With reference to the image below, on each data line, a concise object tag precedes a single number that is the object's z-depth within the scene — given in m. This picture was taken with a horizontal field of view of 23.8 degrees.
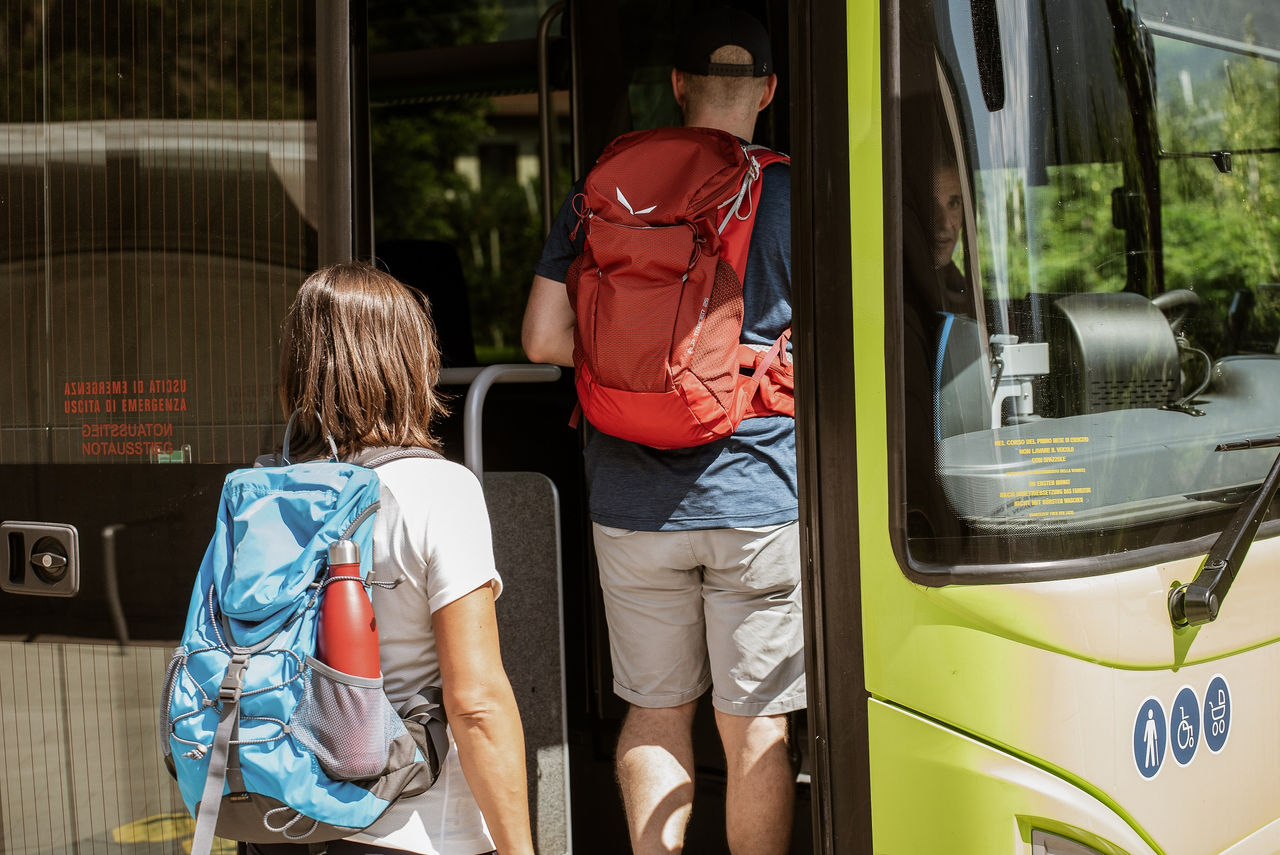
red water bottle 4.01
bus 4.16
